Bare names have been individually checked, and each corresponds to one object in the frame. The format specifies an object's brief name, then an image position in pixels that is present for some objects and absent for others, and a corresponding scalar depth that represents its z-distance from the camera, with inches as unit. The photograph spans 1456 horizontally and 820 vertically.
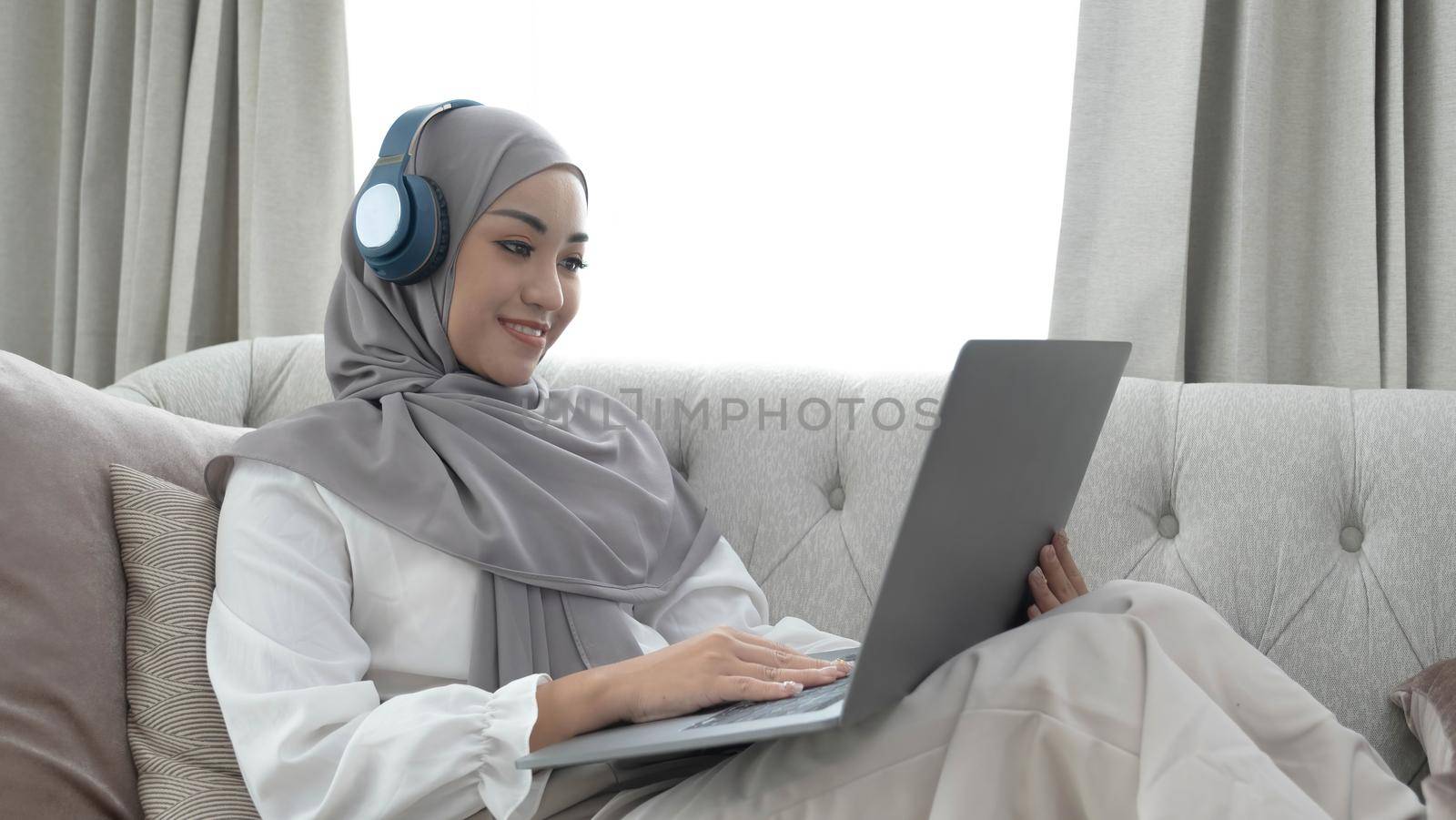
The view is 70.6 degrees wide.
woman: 31.9
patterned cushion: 38.0
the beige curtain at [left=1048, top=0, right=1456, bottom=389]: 59.6
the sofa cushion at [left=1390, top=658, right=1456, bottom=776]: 38.9
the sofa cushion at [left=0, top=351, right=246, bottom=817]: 35.5
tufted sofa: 48.4
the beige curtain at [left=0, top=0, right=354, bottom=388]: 80.3
